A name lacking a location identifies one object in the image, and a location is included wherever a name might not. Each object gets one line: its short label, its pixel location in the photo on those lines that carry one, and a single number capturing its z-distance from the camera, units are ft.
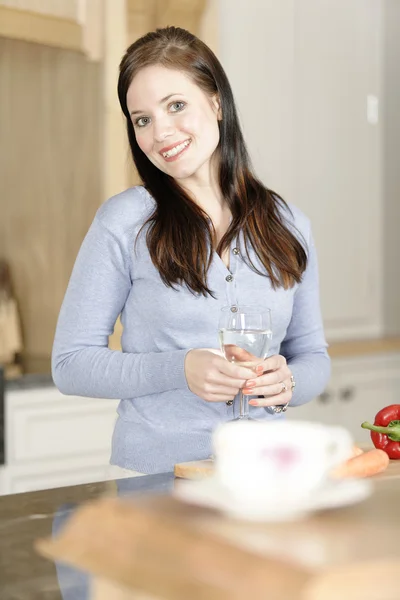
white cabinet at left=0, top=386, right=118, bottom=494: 10.66
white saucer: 4.56
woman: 7.73
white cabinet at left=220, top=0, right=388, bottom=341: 12.95
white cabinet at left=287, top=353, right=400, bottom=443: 12.76
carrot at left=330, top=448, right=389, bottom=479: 5.61
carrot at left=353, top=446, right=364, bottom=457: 6.37
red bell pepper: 6.89
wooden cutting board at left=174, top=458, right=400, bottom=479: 6.58
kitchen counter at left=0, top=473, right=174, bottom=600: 5.59
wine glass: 6.78
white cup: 4.46
